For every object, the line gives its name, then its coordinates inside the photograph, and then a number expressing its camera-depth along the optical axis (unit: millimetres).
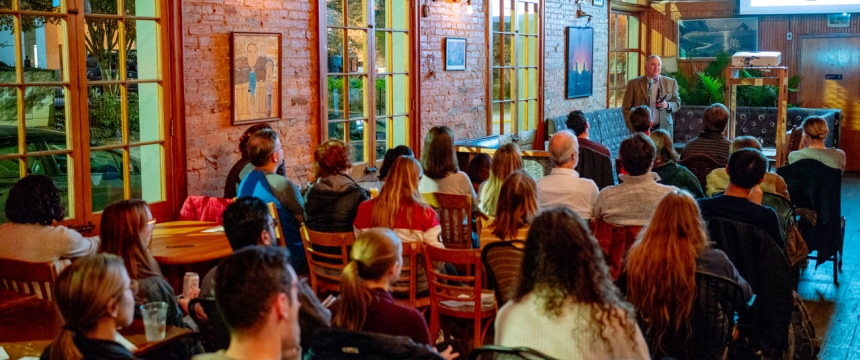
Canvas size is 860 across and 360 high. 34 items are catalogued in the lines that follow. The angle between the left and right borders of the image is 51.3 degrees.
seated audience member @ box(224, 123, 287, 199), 6180
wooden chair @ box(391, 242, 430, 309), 4457
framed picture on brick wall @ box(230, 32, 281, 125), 6816
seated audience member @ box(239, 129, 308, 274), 5297
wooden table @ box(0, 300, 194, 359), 3270
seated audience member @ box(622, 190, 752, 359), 3486
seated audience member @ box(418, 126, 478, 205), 5625
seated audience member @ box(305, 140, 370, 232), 5004
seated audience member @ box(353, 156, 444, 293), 4617
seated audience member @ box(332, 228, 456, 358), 2943
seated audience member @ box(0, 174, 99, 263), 4156
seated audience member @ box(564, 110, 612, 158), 7198
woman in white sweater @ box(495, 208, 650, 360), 2746
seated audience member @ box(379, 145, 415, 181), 6004
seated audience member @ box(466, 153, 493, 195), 6359
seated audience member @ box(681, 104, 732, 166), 7156
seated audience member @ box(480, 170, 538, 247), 4137
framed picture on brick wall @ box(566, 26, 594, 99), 12875
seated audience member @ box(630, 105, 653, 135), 7285
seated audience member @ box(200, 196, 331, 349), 3389
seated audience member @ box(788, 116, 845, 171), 6695
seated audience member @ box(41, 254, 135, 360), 2576
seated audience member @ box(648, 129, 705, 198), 5871
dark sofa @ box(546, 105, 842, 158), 12312
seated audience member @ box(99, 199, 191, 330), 3729
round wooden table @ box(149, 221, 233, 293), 4949
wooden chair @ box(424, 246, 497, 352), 4262
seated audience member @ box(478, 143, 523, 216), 5199
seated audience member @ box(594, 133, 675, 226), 4789
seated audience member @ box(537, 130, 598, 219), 5074
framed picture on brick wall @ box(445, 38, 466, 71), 9708
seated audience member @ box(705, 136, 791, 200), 5941
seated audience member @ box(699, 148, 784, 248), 4355
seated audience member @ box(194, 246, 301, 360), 2324
